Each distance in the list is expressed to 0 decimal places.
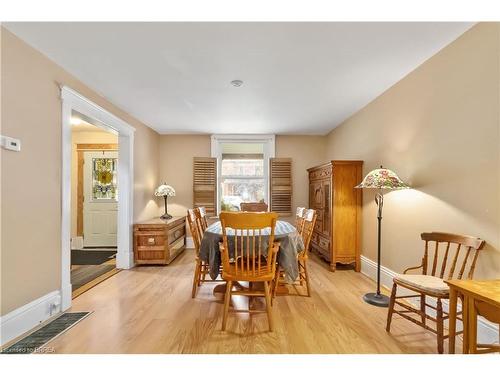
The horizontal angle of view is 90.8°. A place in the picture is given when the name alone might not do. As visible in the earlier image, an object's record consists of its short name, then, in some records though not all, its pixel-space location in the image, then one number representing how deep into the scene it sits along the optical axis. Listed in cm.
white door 522
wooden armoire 362
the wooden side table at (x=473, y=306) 121
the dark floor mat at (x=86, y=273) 318
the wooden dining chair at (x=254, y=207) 429
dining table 239
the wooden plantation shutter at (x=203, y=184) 511
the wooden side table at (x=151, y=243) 387
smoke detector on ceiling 268
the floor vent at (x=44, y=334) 177
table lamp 447
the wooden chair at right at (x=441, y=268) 173
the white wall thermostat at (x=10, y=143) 180
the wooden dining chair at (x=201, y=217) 302
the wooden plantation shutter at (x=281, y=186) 514
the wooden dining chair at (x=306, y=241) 270
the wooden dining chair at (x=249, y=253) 204
